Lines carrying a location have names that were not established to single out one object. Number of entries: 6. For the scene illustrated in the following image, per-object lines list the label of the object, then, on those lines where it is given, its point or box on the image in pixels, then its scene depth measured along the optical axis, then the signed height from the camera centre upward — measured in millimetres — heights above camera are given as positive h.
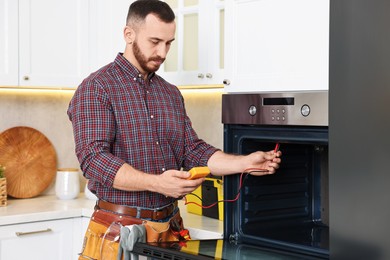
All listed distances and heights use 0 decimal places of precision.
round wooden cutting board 3299 -208
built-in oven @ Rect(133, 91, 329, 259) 1854 -221
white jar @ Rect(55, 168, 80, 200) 3334 -320
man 2082 -70
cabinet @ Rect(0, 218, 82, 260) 2809 -518
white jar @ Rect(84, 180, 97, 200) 3301 -373
